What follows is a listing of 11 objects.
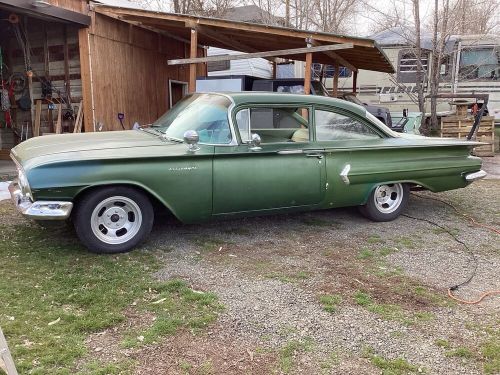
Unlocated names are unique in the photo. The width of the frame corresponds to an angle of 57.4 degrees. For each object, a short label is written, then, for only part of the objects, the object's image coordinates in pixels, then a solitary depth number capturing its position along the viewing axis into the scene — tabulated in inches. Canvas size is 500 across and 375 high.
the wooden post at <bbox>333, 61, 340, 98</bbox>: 484.2
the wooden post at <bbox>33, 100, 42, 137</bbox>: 424.5
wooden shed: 365.7
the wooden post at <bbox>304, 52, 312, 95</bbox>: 361.4
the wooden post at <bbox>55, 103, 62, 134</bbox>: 406.9
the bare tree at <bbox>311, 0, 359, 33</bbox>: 842.2
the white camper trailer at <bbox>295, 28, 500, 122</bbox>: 589.9
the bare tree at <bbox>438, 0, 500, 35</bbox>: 581.0
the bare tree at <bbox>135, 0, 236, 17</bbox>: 798.5
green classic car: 155.9
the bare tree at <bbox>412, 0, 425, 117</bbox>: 574.4
